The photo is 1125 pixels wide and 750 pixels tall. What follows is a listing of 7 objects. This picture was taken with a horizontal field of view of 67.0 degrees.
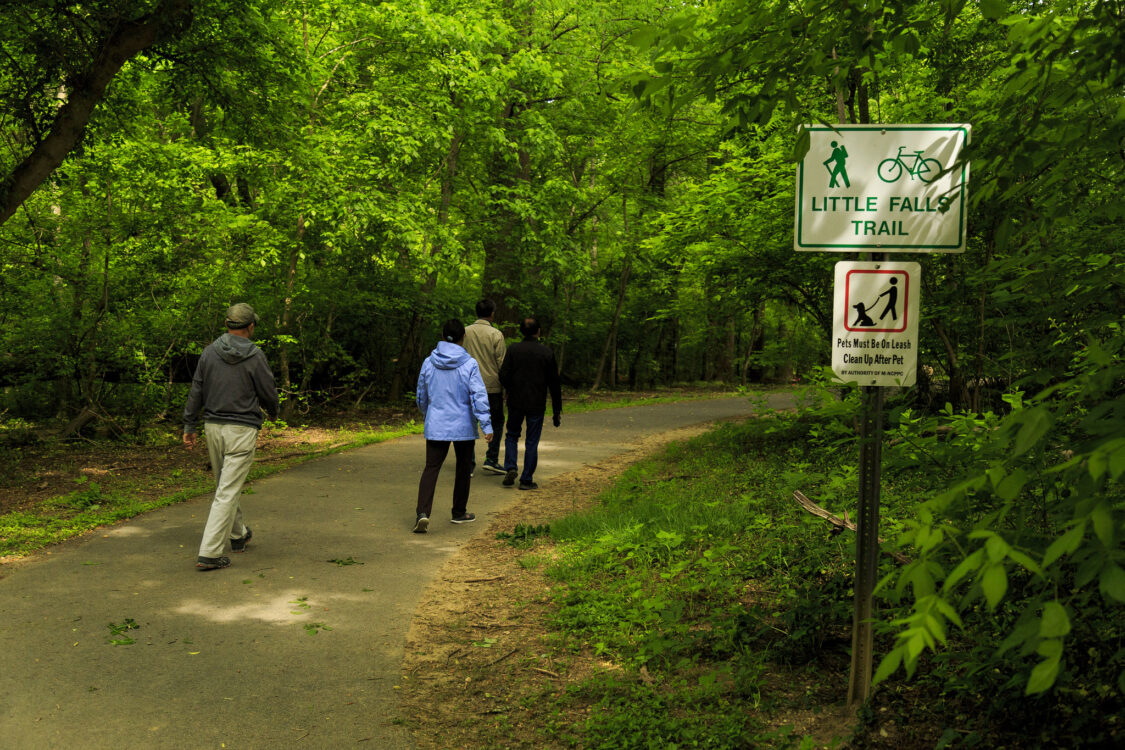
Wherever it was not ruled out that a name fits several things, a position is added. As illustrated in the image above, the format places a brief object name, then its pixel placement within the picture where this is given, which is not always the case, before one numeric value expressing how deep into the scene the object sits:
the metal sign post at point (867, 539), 3.85
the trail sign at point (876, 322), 3.84
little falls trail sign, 3.78
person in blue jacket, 8.23
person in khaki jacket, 10.75
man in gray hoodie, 6.93
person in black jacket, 10.34
